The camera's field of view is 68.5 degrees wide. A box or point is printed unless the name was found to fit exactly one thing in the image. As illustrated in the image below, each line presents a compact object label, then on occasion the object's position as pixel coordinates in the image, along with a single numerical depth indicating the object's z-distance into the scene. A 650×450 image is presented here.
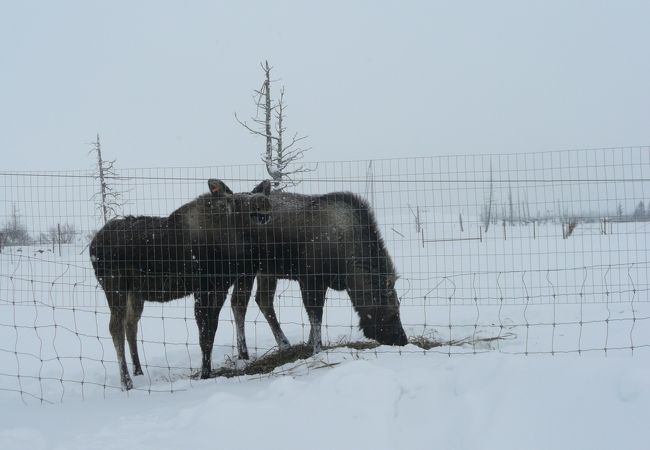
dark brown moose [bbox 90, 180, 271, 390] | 5.77
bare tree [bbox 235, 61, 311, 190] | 17.45
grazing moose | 6.26
